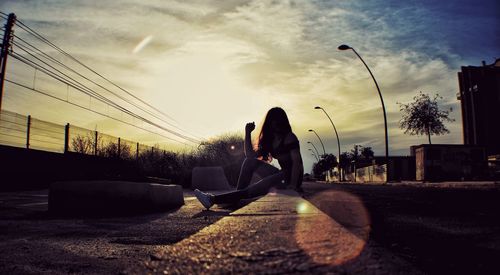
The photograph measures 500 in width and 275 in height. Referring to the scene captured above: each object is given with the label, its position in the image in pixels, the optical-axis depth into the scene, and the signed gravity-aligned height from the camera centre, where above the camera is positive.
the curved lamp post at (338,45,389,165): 26.98 +6.41
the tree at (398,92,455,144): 46.69 +7.07
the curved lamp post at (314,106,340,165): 47.83 +8.06
